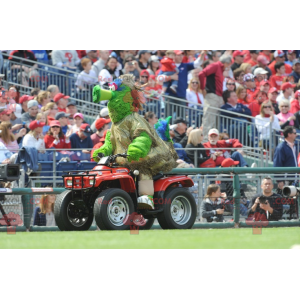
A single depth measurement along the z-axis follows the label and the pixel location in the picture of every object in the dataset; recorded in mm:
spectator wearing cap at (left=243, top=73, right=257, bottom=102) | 16766
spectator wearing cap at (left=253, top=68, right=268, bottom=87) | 17531
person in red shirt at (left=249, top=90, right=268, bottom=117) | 16031
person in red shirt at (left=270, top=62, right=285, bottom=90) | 18047
